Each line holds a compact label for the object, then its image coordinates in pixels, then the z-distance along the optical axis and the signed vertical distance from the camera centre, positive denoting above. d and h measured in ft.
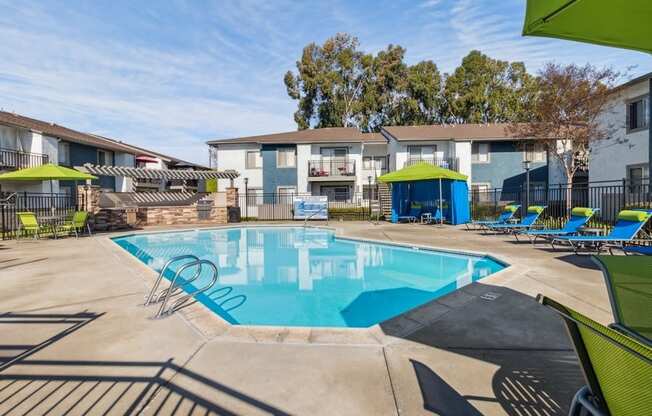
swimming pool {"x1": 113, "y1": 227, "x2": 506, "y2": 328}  18.30 -5.49
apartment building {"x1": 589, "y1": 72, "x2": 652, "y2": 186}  50.80 +9.93
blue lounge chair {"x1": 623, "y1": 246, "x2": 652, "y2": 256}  16.61 -2.47
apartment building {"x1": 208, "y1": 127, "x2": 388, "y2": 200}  83.05 +10.51
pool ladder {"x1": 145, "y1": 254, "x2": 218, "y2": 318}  13.73 -4.25
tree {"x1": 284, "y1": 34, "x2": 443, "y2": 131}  120.78 +41.36
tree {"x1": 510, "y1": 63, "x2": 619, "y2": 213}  54.39 +15.43
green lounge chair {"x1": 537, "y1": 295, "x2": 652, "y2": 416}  3.72 -2.06
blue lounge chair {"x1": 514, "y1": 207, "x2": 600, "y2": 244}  29.02 -1.98
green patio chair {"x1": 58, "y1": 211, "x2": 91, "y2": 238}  41.28 -2.09
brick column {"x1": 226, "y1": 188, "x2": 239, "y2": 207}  65.77 +1.34
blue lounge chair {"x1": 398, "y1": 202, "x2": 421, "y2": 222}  61.98 -2.21
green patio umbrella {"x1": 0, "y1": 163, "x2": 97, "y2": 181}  39.22 +3.66
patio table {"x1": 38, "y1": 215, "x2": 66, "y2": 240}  39.65 -2.09
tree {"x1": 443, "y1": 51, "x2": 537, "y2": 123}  119.85 +39.32
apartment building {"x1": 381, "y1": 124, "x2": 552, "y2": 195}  81.35 +11.10
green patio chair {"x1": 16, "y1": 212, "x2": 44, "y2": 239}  39.06 -1.68
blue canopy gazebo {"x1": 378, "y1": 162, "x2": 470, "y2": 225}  50.75 +1.59
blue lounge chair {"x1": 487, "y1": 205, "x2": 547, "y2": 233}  35.81 -2.37
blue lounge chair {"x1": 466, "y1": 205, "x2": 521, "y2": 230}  41.10 -2.15
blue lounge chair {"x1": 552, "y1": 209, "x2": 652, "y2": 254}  23.27 -2.06
